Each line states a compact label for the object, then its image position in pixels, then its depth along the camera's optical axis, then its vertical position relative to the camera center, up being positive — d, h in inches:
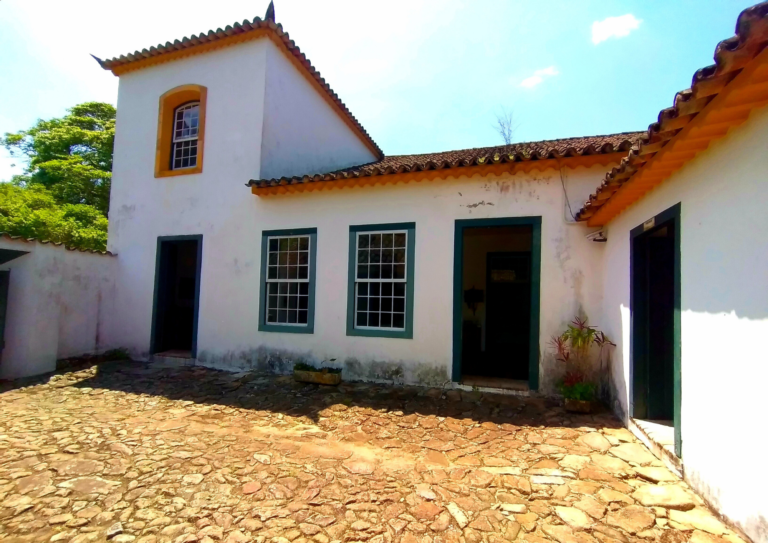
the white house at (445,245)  98.3 +24.8
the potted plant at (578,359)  193.9 -36.5
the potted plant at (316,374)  245.6 -56.5
